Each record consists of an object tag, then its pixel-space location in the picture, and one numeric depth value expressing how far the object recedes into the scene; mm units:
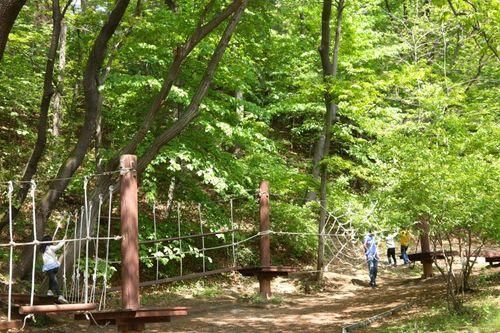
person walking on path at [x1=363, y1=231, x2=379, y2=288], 12742
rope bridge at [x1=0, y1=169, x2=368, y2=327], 5406
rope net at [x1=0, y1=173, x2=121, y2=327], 7914
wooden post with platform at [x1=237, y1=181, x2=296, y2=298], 10812
